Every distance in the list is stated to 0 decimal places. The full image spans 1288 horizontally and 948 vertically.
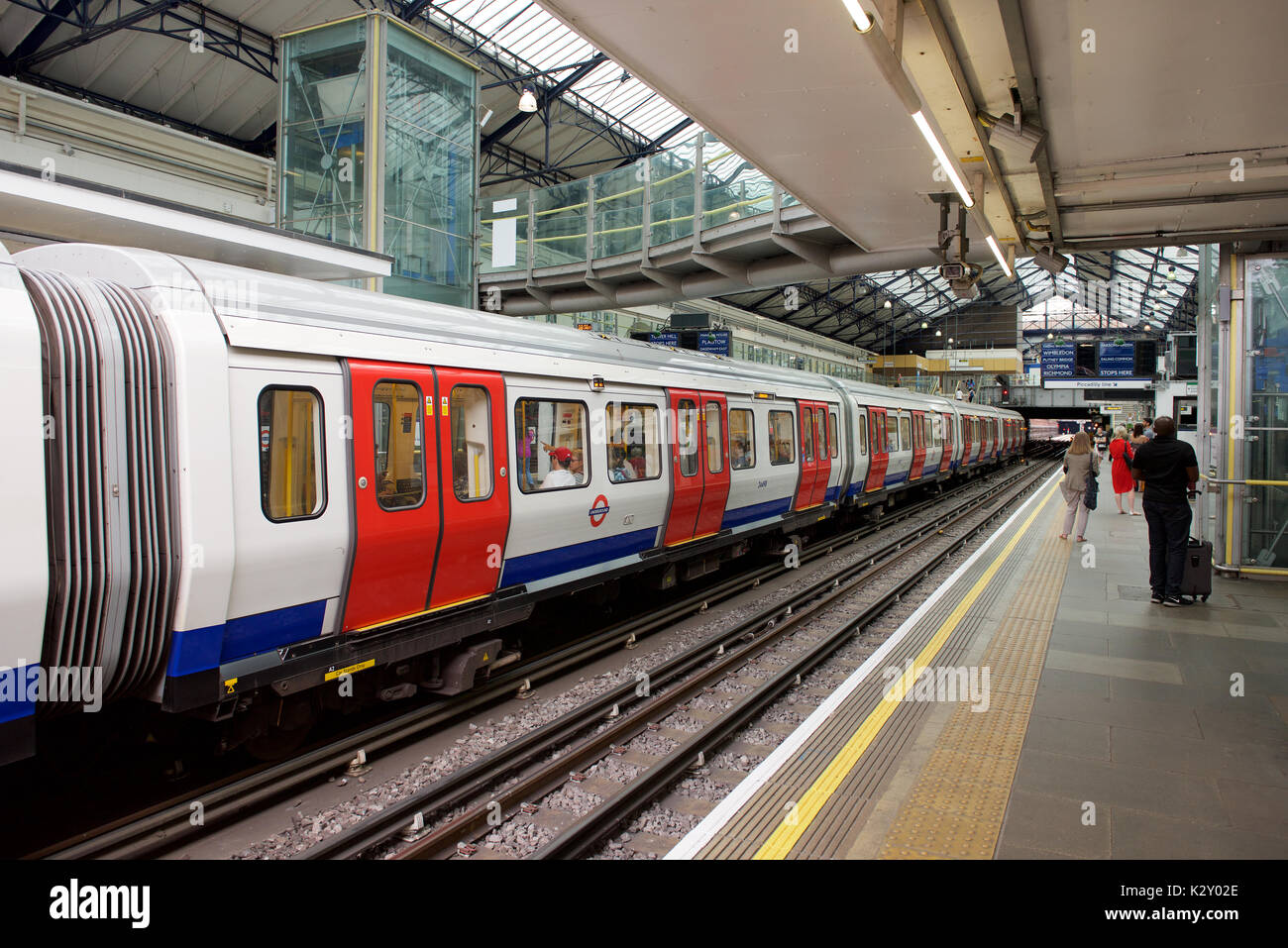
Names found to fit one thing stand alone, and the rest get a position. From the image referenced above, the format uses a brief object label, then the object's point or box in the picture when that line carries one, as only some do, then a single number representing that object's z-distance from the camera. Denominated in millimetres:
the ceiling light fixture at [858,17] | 3402
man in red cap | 6832
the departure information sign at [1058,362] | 30594
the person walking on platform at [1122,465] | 14994
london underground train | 3773
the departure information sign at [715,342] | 19688
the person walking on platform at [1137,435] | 13609
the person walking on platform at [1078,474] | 12664
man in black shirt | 8188
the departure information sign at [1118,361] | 26031
